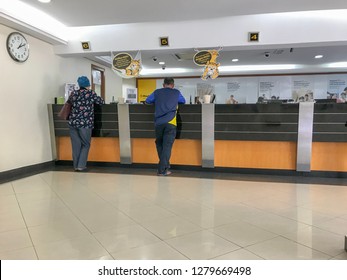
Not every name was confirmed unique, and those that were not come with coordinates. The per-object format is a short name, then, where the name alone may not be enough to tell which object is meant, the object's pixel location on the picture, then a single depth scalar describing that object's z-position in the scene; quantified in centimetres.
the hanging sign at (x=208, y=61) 500
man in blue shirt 436
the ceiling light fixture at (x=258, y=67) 915
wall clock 435
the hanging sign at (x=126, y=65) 526
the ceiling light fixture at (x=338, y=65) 892
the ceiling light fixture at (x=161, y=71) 989
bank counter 429
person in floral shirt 472
